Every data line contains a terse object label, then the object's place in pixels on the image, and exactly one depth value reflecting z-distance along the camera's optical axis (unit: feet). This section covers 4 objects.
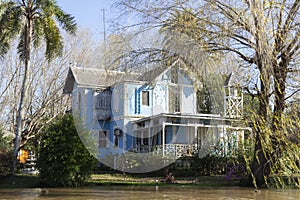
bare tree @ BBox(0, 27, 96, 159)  105.60
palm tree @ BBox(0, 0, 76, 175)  70.23
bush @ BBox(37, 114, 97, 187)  57.67
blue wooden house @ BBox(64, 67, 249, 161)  81.61
